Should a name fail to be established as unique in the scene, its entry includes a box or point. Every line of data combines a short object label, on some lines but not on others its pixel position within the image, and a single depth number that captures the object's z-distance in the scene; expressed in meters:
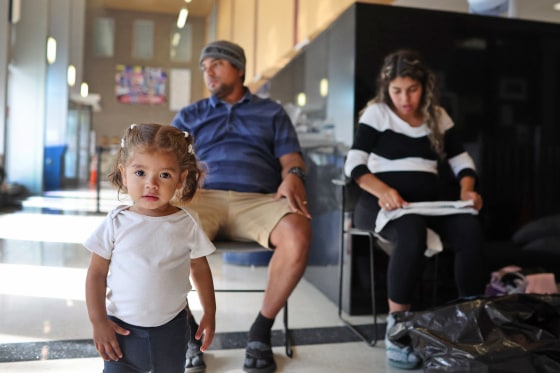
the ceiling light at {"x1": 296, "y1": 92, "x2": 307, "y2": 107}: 2.99
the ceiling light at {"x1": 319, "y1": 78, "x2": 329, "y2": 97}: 2.66
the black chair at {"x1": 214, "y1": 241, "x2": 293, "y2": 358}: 1.61
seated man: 1.69
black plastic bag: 1.40
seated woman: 1.85
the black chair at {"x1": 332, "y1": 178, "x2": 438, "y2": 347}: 2.02
